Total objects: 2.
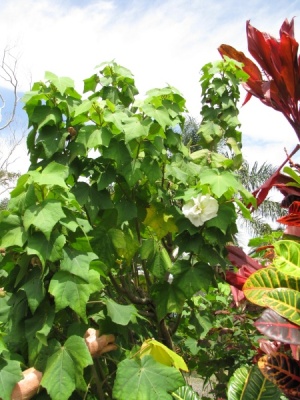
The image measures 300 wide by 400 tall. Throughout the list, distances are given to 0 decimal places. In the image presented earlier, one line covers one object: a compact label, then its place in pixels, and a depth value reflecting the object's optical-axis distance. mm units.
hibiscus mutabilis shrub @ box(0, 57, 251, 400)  1248
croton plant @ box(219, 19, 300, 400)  1165
